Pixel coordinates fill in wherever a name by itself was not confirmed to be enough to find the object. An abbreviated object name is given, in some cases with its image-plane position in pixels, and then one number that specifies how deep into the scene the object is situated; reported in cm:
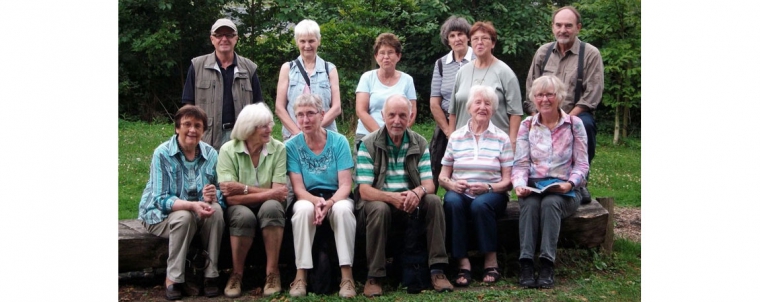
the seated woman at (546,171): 518
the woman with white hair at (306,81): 571
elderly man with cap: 552
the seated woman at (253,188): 497
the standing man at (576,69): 560
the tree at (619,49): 1024
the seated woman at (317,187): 498
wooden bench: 512
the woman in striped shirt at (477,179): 522
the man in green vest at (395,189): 504
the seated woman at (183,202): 489
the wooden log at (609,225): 589
